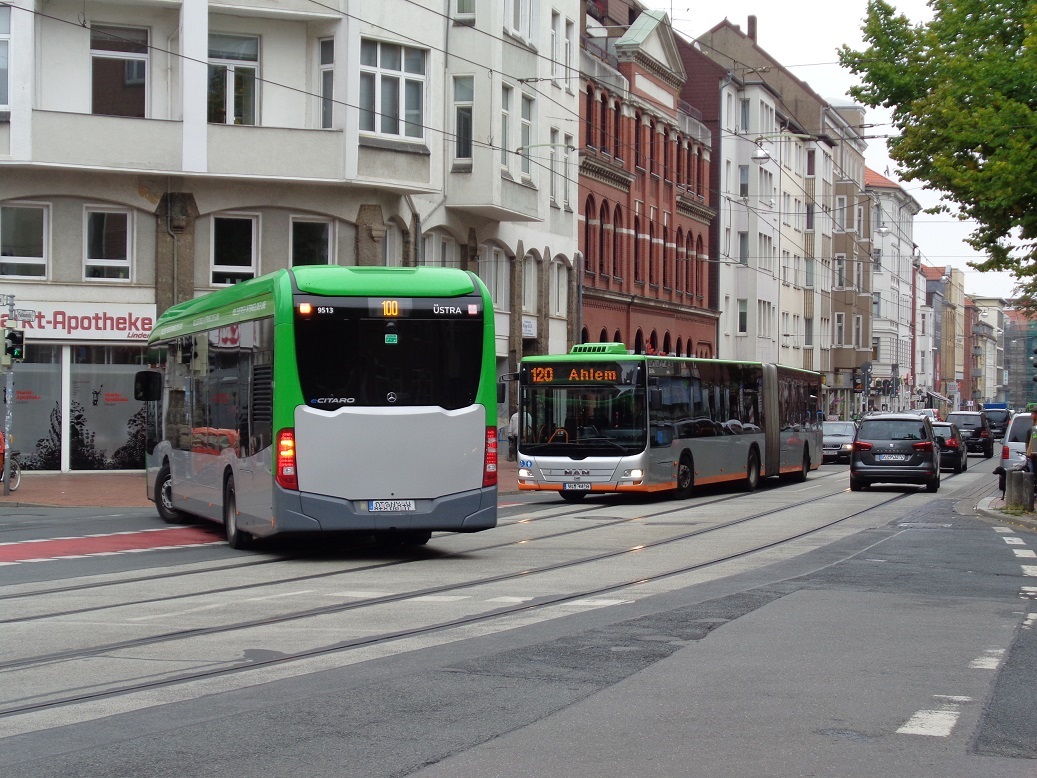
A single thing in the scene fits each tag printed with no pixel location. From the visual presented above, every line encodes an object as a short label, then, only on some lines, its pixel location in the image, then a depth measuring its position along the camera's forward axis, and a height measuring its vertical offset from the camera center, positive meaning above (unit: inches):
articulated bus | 1098.7 -15.8
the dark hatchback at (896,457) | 1333.7 -45.7
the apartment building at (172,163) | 1267.2 +190.5
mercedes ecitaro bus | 629.9 -2.1
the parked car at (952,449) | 1849.2 -52.8
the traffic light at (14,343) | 1055.0 +34.1
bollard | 1008.9 -55.1
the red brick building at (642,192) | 2101.4 +310.5
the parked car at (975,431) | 2591.0 -43.9
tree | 950.4 +192.9
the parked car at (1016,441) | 1368.4 -33.1
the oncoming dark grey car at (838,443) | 2094.0 -53.1
